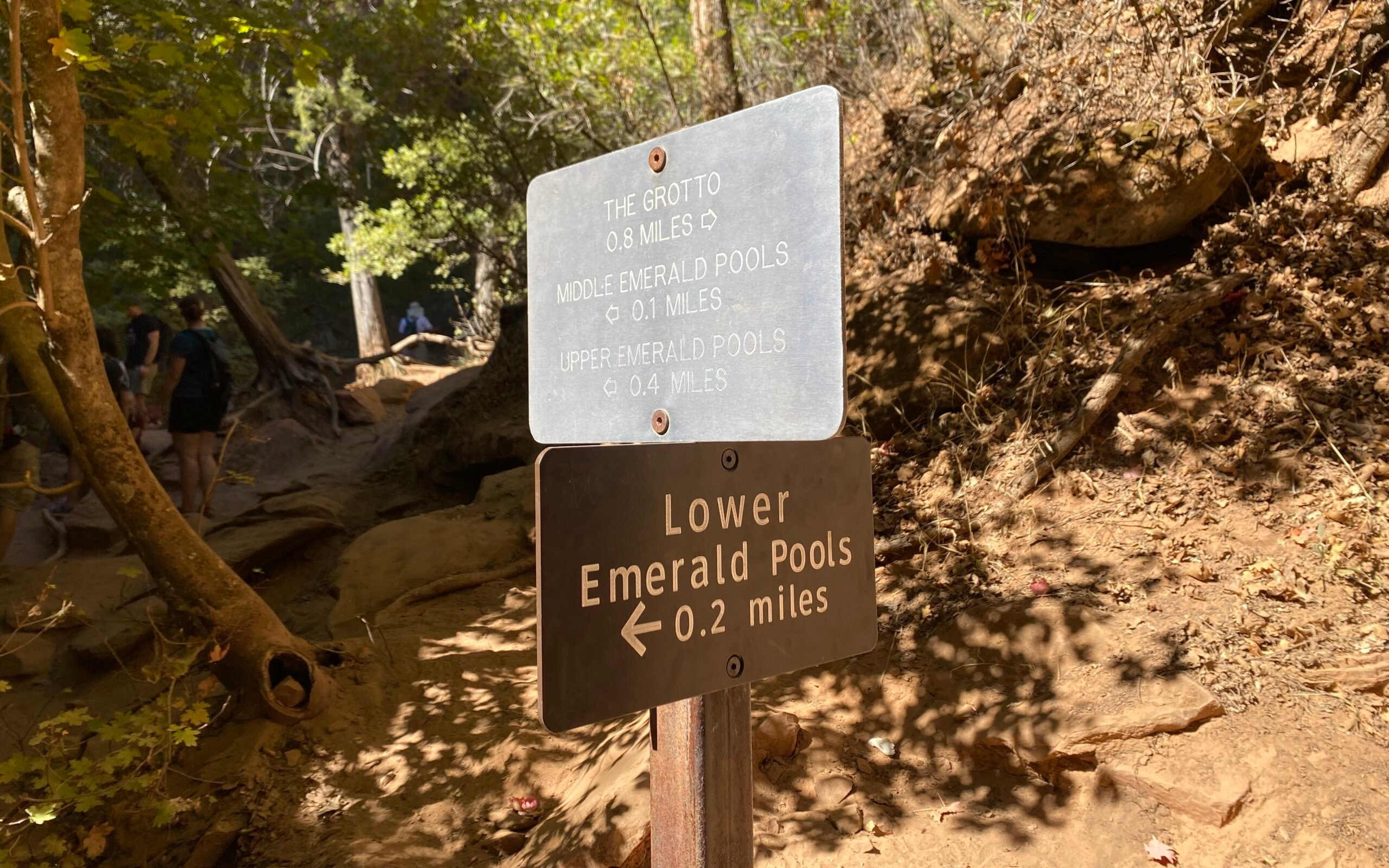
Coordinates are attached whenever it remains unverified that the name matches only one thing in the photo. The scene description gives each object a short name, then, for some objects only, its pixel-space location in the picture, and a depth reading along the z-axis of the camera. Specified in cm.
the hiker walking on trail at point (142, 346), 942
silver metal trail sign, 151
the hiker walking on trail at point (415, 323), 2200
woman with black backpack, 815
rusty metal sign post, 135
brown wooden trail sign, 131
